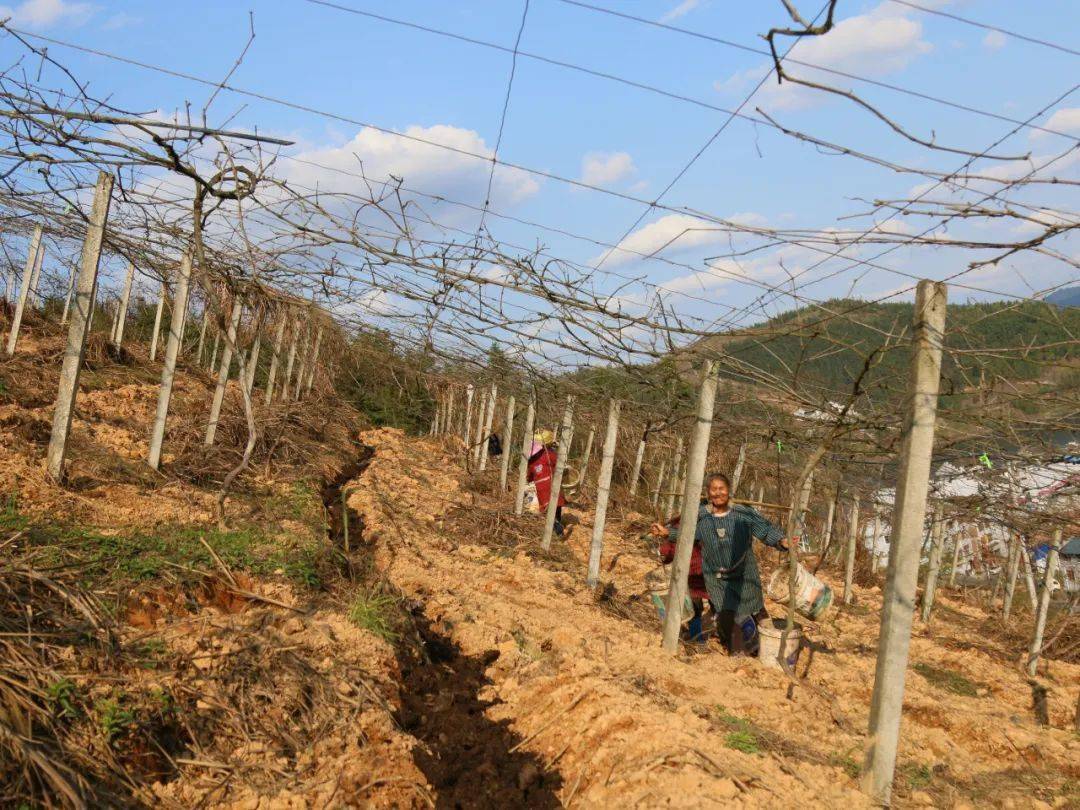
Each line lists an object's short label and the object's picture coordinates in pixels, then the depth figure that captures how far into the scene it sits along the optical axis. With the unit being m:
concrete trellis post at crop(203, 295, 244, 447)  10.88
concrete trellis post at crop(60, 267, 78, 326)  16.84
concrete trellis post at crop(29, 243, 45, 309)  17.13
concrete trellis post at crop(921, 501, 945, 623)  10.88
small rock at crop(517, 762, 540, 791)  4.01
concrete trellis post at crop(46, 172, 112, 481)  7.12
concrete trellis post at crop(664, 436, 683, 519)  15.32
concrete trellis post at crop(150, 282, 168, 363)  17.59
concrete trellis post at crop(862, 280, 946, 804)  3.29
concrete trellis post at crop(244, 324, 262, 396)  14.22
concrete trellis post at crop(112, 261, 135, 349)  16.53
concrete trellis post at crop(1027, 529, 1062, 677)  8.36
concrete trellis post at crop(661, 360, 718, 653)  5.61
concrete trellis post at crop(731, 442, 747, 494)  13.87
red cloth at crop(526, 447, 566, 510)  12.19
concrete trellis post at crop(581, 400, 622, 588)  8.68
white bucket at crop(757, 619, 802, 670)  6.07
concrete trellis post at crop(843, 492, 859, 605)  11.68
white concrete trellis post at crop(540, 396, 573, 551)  10.39
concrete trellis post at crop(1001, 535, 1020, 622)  11.85
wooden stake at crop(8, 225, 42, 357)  13.28
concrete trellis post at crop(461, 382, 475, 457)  19.37
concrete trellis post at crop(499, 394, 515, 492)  14.37
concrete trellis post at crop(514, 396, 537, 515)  11.98
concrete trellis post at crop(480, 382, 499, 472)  16.38
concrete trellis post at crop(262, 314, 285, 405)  14.78
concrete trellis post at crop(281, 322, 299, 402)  13.70
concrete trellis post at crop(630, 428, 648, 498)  16.25
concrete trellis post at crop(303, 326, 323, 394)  19.62
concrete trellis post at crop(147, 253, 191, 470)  8.76
